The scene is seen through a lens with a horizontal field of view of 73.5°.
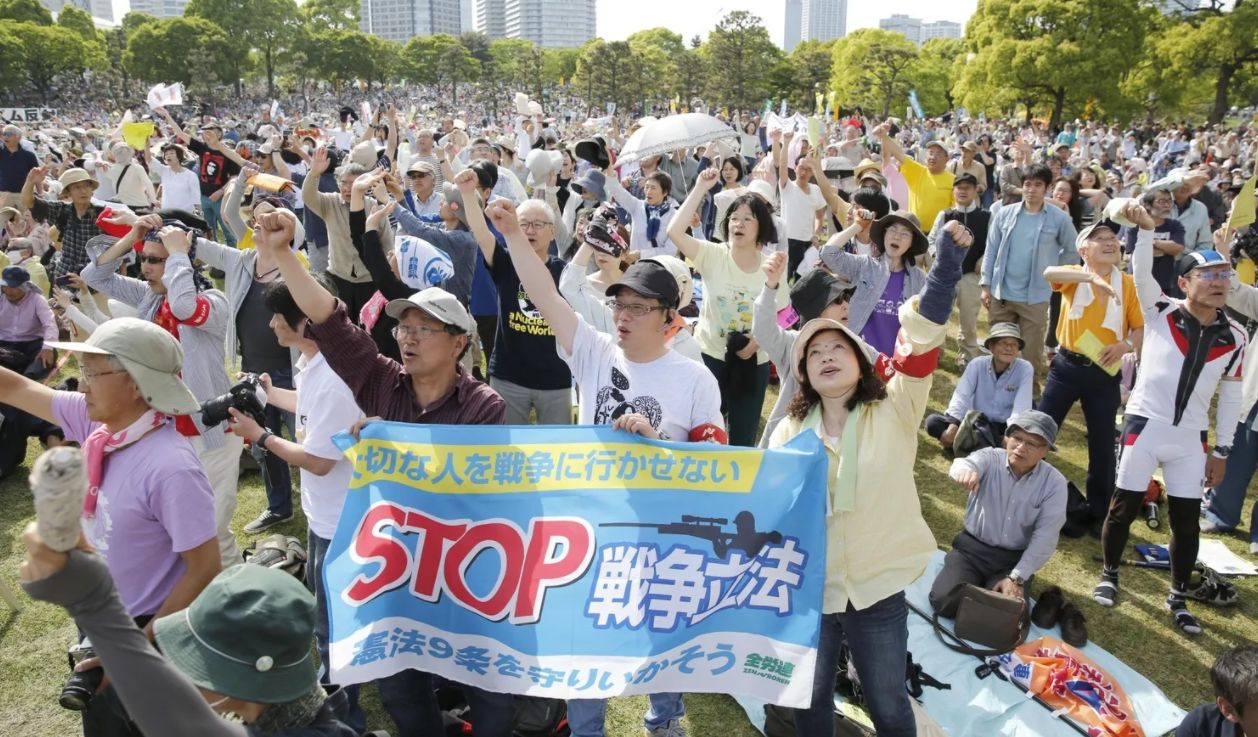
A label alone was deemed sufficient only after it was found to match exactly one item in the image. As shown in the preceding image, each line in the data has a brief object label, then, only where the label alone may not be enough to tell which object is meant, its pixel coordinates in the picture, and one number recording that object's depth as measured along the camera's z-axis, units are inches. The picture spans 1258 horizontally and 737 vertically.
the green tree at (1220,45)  1492.4
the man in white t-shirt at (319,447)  136.9
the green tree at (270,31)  3567.9
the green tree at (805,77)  2709.2
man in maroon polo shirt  128.5
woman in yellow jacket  122.4
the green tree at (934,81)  2628.0
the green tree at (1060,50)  1583.4
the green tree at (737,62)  2306.8
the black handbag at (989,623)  184.5
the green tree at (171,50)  3085.6
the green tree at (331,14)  3917.3
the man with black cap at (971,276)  365.4
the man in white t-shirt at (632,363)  136.4
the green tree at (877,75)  2370.8
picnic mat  166.1
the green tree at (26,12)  3061.0
